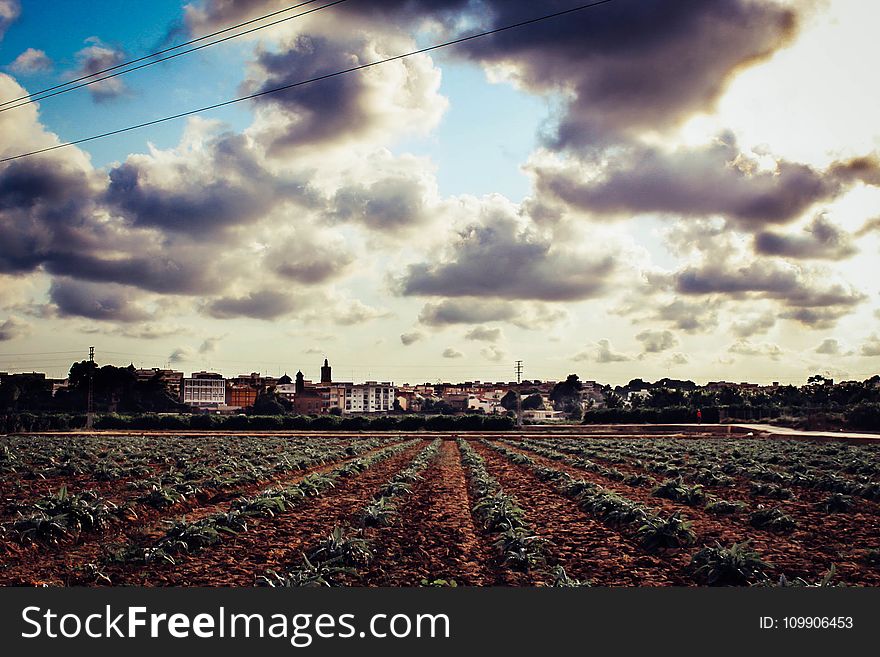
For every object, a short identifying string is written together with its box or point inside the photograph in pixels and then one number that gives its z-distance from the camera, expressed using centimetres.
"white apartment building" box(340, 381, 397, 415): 19588
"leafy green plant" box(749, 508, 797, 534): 1609
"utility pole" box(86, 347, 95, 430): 8412
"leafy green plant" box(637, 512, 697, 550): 1388
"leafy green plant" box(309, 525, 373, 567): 1226
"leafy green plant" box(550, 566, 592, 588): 1027
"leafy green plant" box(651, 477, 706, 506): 2016
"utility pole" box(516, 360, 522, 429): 8932
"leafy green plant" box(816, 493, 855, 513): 1883
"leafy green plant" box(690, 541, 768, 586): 1114
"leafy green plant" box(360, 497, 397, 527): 1582
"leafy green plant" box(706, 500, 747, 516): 1828
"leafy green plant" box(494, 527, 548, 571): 1217
